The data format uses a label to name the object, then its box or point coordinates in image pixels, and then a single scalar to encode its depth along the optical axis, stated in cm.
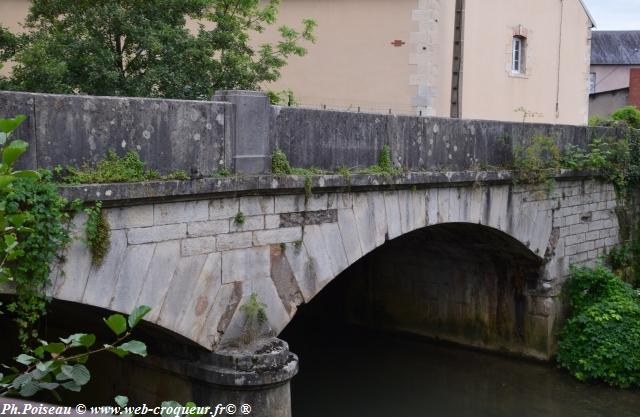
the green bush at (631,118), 1300
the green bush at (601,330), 994
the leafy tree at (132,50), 899
